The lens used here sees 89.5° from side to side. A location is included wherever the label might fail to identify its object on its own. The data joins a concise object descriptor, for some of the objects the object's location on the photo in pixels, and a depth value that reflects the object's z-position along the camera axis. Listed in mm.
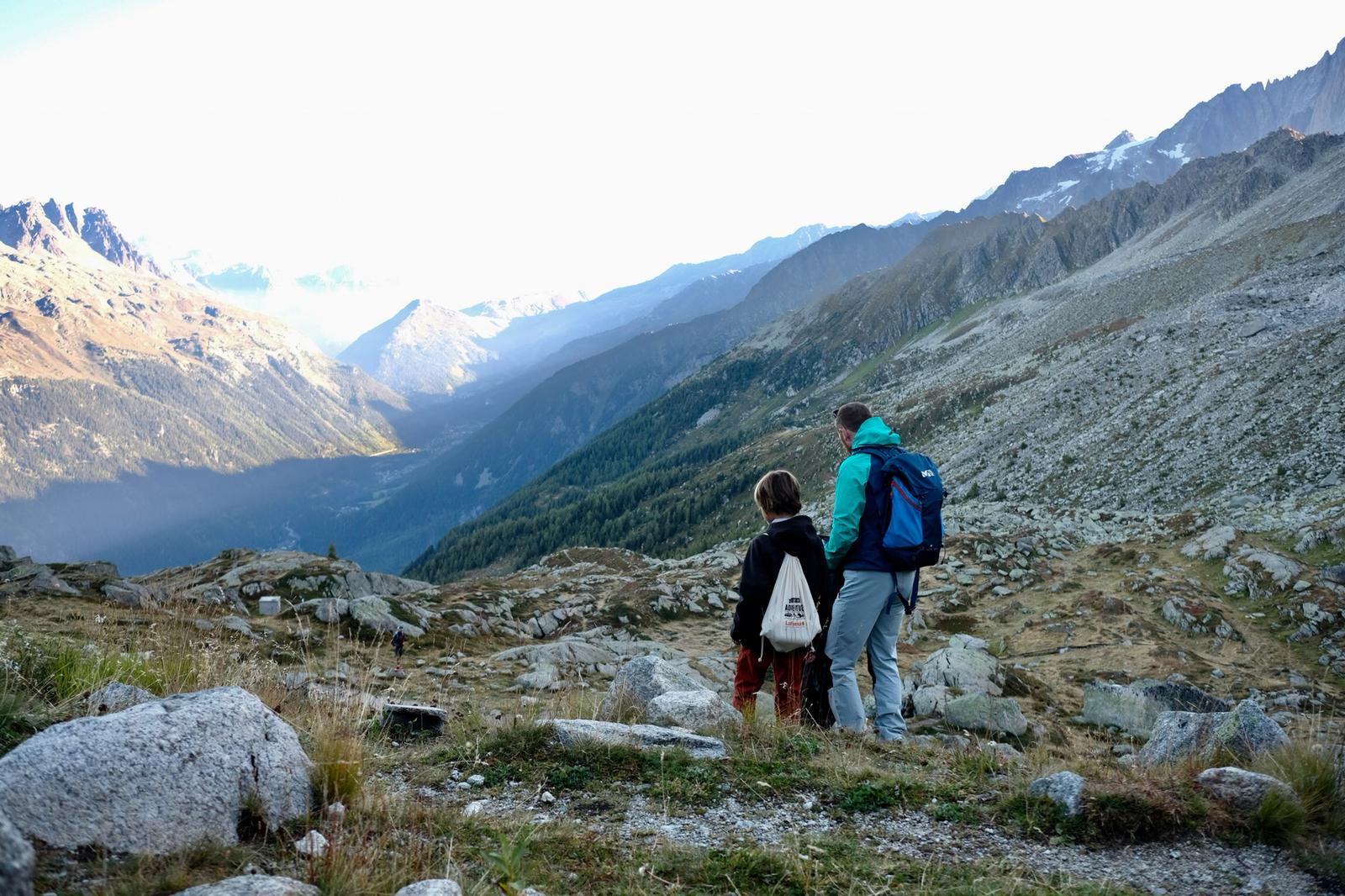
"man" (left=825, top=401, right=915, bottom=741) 7207
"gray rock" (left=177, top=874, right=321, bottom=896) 2791
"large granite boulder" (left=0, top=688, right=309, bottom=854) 3189
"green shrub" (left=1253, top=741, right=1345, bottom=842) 4242
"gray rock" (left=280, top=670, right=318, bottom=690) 7411
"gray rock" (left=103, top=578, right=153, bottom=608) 16730
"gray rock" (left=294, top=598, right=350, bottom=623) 16547
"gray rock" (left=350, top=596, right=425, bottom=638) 16516
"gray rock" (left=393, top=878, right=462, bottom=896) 2945
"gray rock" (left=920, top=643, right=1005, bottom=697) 12562
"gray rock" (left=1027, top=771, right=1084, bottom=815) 4461
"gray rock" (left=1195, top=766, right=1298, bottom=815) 4383
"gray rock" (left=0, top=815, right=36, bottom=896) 2223
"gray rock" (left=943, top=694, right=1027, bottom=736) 9805
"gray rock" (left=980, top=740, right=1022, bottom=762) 6075
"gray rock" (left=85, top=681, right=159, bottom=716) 4992
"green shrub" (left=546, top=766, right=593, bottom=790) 5141
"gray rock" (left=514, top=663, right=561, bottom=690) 13109
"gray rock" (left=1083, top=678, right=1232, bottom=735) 11266
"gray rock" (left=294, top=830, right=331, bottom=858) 3420
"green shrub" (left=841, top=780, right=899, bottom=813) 4785
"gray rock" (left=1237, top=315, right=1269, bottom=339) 46375
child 7148
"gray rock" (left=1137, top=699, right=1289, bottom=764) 5629
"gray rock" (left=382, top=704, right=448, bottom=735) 6793
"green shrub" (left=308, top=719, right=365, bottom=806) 4234
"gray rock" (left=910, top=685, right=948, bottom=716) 10555
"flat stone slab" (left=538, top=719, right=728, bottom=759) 5641
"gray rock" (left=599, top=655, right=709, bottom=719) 7543
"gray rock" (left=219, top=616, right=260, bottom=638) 13620
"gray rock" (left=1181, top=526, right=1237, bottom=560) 20547
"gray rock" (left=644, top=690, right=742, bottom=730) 6762
